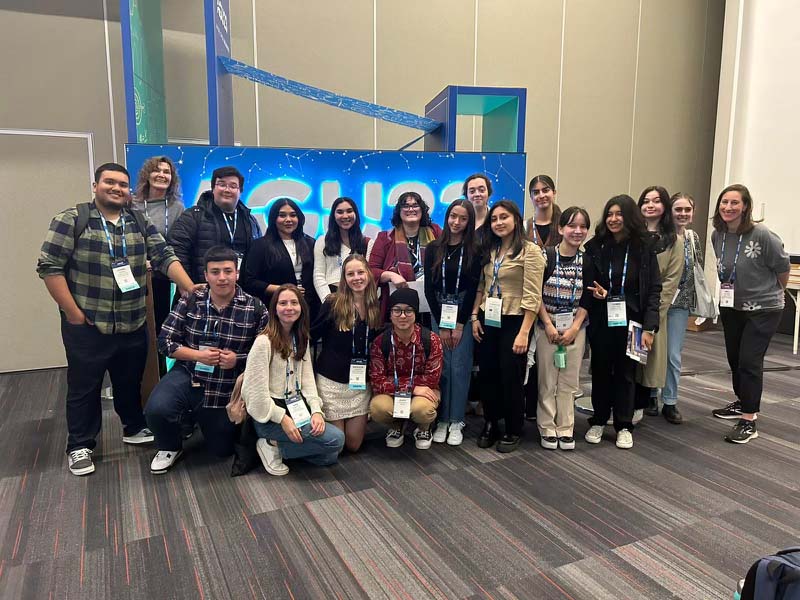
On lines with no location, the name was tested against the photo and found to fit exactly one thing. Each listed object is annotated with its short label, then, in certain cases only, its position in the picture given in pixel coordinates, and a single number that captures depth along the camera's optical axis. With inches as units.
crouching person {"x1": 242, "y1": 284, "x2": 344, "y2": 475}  96.3
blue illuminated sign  127.8
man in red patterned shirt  106.7
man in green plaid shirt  96.3
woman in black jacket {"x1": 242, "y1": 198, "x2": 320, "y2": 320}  115.1
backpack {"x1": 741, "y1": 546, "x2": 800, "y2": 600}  33.2
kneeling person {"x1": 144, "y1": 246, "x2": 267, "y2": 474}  99.3
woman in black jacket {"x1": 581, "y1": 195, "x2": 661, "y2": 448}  107.8
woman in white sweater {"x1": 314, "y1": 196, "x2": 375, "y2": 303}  118.6
